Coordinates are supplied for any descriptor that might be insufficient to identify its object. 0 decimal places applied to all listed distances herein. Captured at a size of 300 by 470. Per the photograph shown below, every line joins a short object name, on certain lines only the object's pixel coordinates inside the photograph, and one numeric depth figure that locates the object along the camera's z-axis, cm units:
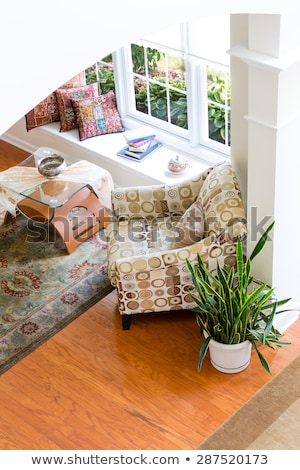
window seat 611
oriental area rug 529
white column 399
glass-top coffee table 588
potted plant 450
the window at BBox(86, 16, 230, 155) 577
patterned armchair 483
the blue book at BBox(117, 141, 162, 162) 630
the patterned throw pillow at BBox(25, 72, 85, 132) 682
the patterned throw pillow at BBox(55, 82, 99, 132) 672
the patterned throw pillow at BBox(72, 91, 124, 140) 664
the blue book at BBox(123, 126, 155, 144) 634
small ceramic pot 602
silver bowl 598
